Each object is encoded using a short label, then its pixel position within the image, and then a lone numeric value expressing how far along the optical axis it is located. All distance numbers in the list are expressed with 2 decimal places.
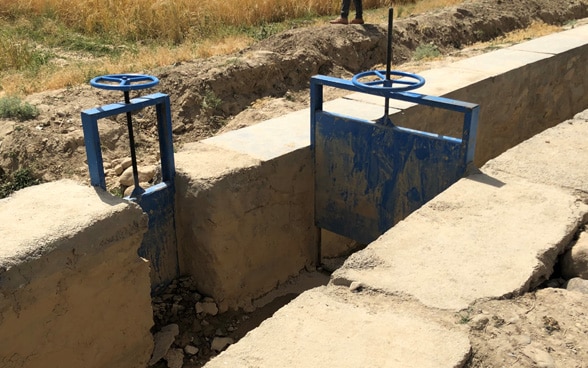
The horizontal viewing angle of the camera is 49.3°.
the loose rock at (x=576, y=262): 3.13
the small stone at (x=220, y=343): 4.52
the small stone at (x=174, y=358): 4.32
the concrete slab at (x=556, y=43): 7.61
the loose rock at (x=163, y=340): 4.35
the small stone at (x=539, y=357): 2.43
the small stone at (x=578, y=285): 2.97
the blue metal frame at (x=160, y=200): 3.97
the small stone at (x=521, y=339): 2.53
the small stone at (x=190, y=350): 4.45
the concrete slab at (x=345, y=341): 2.37
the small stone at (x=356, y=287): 2.86
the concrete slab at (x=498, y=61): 6.75
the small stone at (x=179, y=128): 7.56
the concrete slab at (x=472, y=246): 2.87
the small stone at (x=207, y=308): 4.71
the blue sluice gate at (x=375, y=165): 4.27
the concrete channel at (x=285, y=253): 2.57
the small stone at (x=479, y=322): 2.60
